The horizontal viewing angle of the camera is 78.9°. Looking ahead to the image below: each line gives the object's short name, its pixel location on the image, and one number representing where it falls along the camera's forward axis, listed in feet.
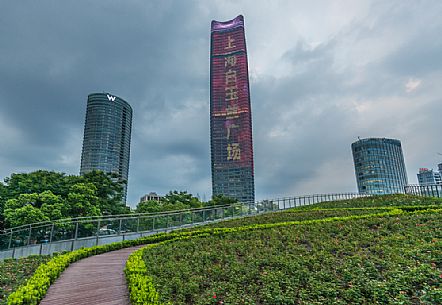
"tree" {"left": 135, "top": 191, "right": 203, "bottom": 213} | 129.29
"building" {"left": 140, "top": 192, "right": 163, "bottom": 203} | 538.71
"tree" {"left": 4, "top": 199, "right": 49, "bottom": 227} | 73.51
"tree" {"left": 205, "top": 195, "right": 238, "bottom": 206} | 170.91
